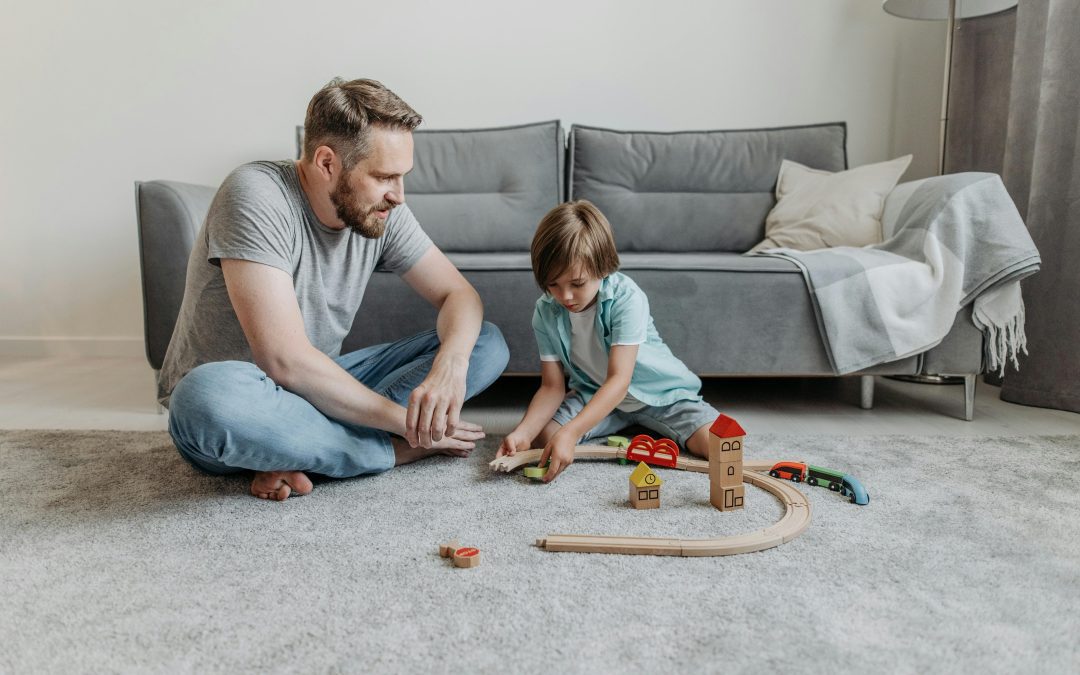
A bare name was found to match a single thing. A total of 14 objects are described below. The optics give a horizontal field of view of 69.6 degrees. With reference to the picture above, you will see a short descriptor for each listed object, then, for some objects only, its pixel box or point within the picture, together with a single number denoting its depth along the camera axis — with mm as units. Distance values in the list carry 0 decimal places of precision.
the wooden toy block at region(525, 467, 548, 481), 1392
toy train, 1285
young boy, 1464
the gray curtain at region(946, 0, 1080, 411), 1969
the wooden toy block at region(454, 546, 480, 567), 1039
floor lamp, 2459
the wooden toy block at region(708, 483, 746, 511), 1253
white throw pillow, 2271
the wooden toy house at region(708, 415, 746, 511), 1218
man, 1233
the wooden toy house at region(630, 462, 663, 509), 1258
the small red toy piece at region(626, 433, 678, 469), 1429
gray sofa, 2529
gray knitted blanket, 1854
